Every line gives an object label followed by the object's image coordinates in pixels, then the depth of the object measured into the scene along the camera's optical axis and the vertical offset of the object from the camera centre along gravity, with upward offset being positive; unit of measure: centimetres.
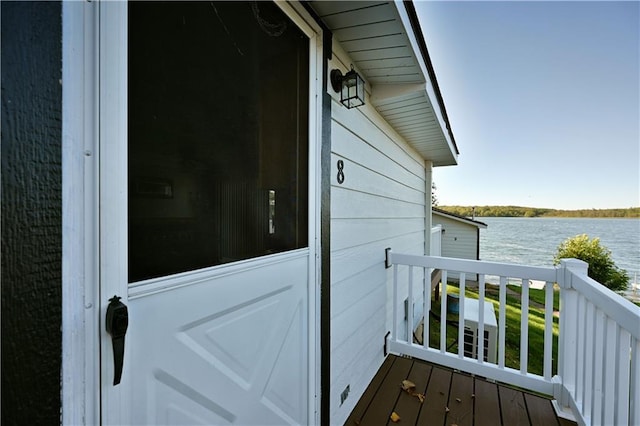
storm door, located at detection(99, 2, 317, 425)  69 -1
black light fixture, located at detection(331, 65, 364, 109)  176 +78
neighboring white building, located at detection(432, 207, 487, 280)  1027 -97
